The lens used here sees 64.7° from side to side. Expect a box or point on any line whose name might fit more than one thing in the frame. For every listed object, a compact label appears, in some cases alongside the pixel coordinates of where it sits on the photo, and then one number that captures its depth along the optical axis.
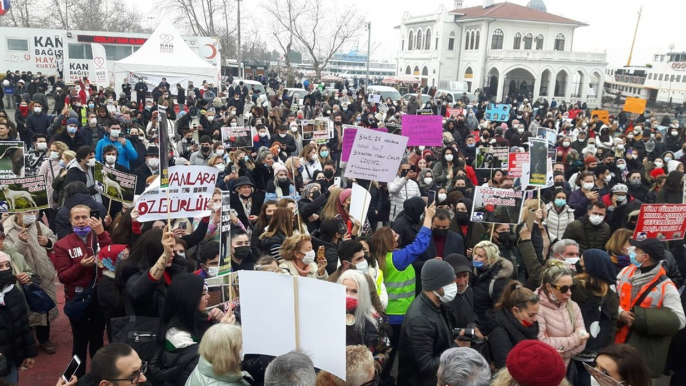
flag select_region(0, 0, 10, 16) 27.26
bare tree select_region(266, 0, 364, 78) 44.06
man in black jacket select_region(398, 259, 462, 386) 3.65
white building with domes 53.81
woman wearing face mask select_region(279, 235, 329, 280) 4.45
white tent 24.86
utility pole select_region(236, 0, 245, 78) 41.54
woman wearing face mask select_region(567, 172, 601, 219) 7.99
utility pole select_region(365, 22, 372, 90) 37.06
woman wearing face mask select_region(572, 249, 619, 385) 4.19
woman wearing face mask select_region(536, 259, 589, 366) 3.83
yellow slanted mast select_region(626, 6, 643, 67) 114.00
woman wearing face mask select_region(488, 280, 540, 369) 3.61
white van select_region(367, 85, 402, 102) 31.01
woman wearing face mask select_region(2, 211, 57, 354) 5.29
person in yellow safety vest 4.79
